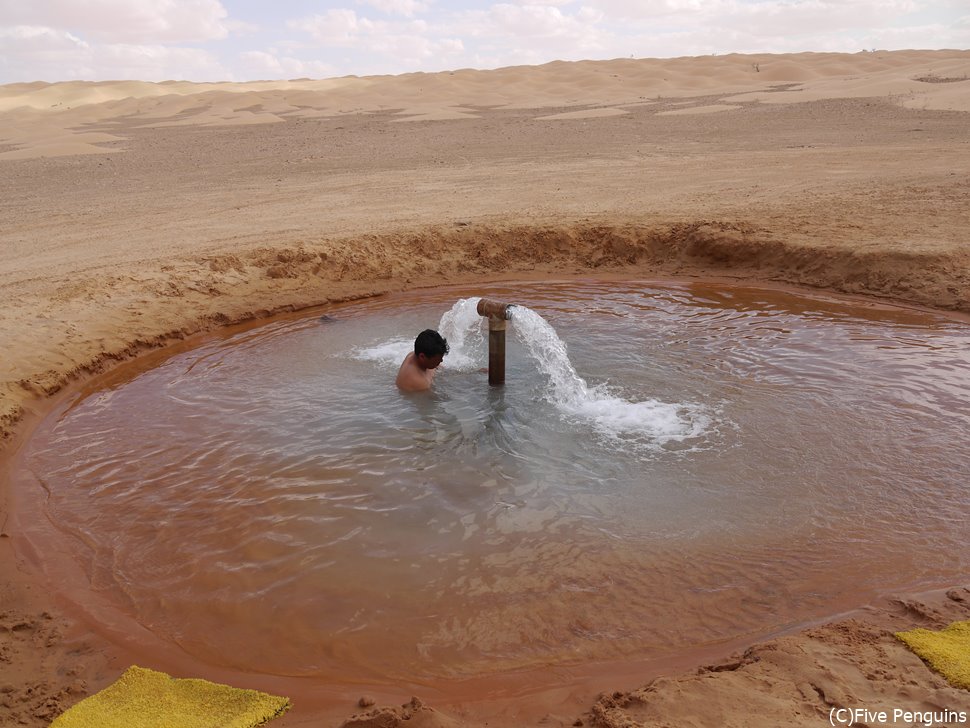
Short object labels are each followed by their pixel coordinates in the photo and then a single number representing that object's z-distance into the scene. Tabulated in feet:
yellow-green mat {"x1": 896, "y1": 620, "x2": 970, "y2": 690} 10.03
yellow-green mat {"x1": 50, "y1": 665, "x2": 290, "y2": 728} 10.11
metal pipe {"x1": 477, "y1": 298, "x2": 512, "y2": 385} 18.81
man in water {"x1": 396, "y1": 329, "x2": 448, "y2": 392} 20.34
